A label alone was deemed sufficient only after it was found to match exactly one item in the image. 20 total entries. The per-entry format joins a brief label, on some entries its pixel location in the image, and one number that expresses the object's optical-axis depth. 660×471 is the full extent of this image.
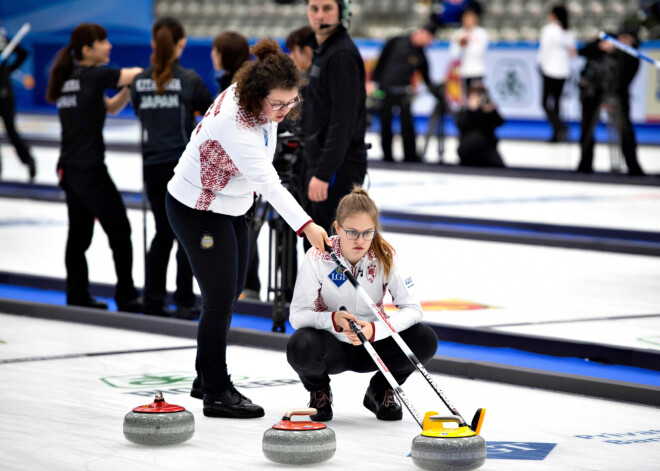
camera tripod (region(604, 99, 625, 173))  27.09
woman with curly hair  8.54
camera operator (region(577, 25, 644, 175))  27.03
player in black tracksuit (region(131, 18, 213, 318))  12.73
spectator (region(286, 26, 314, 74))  13.87
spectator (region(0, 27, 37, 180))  27.73
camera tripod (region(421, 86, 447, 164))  31.25
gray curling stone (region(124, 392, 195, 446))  8.05
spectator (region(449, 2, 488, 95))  36.19
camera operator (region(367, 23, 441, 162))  30.58
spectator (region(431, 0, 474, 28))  46.22
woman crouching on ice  8.81
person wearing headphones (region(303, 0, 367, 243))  11.47
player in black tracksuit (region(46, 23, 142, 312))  13.21
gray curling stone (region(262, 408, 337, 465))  7.60
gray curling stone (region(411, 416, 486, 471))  7.36
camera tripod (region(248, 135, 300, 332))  12.19
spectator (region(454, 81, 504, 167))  28.34
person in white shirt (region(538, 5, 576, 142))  35.84
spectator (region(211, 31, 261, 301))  12.98
